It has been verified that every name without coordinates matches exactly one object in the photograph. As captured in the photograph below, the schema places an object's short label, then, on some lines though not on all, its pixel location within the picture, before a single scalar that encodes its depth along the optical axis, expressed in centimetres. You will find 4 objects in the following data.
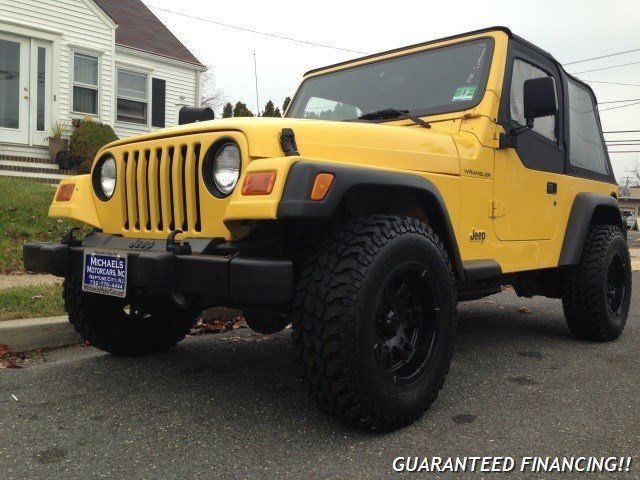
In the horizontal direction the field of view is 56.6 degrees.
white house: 1205
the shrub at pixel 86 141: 1230
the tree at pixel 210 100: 3953
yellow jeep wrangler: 231
